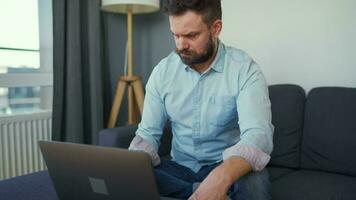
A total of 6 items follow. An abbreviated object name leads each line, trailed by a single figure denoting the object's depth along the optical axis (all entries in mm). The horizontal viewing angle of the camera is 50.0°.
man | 1162
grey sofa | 1577
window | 2293
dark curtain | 2338
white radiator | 2172
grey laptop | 871
